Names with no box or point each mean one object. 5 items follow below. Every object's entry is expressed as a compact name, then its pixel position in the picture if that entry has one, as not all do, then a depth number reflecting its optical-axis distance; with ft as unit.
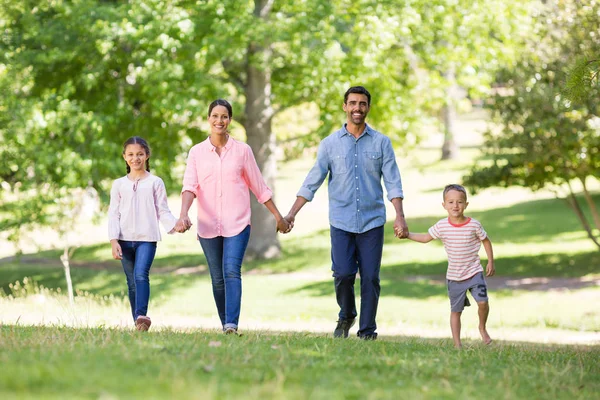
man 56.10
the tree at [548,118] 130.67
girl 56.81
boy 54.94
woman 54.39
